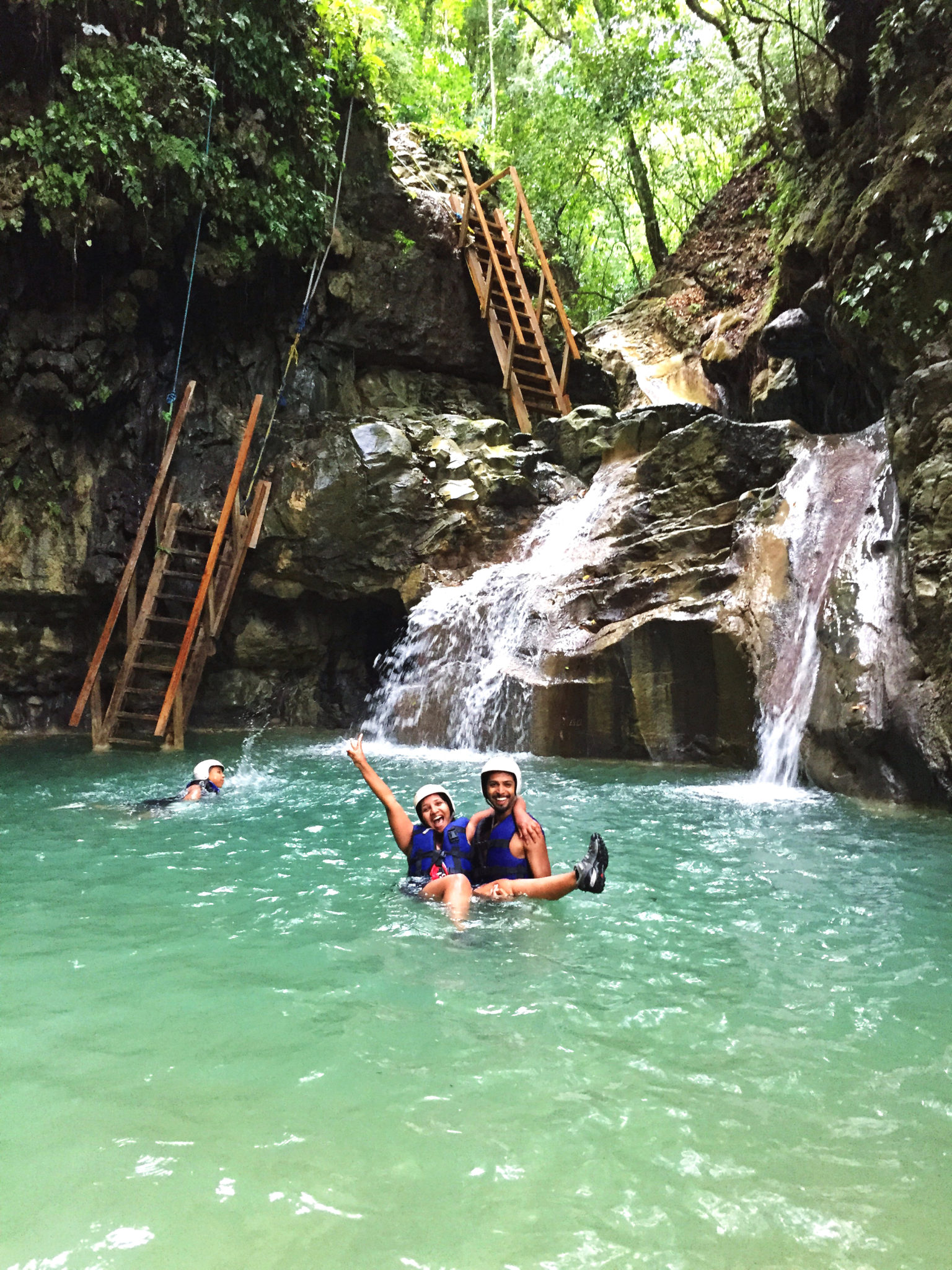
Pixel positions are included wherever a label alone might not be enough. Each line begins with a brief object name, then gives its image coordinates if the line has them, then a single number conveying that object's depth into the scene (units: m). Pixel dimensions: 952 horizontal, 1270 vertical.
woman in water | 4.78
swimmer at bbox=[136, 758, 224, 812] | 7.30
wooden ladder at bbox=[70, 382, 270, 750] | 11.00
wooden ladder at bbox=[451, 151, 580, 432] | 15.86
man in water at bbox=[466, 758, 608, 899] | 4.64
